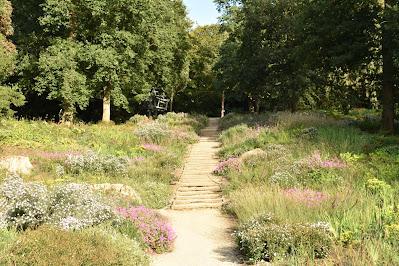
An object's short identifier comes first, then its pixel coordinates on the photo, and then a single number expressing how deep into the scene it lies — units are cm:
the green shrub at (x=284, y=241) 700
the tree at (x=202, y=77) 5531
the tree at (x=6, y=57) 1809
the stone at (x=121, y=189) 1073
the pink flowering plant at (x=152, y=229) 824
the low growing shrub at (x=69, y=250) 551
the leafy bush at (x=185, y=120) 2953
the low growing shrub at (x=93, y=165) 1365
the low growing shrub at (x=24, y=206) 742
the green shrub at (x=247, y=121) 2339
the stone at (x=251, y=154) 1526
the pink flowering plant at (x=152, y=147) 1828
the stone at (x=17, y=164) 1288
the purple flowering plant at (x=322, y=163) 1227
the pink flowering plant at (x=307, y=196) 935
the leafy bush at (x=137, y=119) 3268
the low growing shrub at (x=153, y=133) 2124
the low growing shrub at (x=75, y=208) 748
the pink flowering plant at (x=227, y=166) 1477
